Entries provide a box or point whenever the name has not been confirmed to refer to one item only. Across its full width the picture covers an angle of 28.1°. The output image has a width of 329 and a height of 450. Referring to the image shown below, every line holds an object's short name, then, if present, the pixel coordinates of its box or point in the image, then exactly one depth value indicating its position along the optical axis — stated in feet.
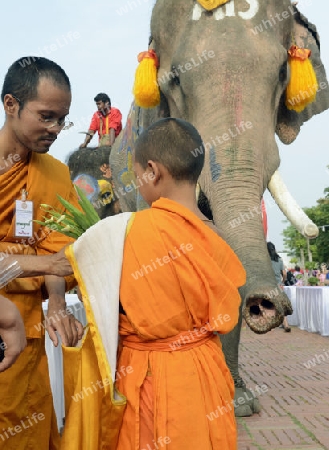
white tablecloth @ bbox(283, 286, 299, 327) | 50.31
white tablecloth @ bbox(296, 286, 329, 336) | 40.98
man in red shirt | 31.94
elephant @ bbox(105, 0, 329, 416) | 15.21
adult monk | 8.84
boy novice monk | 7.59
